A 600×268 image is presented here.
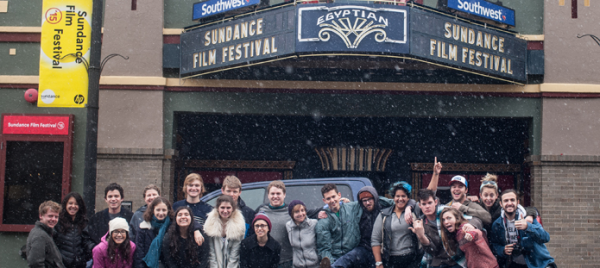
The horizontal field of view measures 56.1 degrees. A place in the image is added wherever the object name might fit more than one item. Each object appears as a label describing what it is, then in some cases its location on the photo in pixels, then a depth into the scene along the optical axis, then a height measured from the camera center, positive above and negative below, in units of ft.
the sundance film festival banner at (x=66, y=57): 36.27 +5.65
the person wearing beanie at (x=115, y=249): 18.92 -3.51
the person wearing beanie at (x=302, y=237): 19.97 -3.08
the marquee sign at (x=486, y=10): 33.55 +9.01
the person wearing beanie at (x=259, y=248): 19.49 -3.45
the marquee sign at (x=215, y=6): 33.76 +8.78
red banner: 36.11 +1.18
